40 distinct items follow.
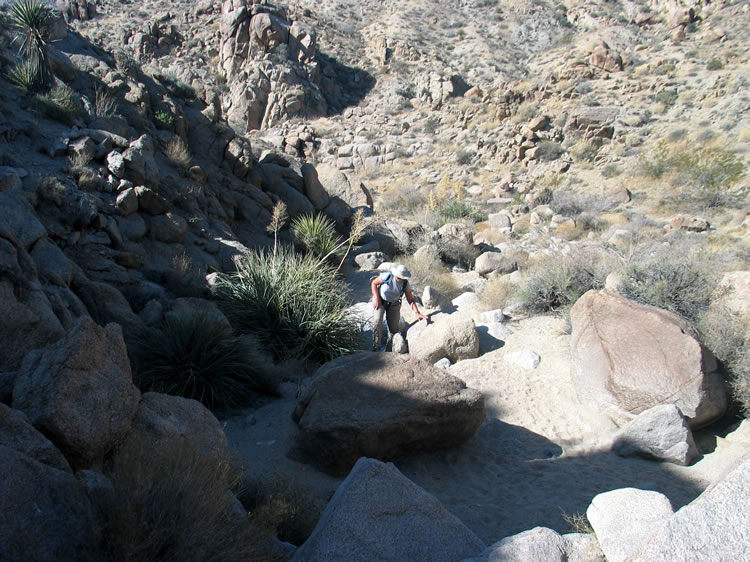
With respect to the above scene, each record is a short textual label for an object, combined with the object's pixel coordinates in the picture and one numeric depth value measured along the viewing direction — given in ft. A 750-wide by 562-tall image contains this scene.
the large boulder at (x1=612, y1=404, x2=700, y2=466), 17.29
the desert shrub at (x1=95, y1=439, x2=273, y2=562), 7.02
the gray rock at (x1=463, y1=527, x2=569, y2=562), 8.37
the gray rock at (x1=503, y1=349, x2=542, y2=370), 25.17
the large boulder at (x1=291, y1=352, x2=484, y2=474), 16.33
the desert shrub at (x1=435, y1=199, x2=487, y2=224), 62.07
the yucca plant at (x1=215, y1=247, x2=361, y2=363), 25.40
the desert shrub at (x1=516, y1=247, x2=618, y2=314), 30.07
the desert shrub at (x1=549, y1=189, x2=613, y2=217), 61.05
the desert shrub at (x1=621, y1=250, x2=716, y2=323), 24.79
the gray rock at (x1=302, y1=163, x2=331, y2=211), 50.42
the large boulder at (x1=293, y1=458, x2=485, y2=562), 8.64
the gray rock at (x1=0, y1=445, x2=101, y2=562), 6.66
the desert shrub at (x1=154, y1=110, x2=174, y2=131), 40.93
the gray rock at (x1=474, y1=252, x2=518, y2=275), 41.22
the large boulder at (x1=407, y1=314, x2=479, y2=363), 26.25
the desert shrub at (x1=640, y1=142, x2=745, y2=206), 55.16
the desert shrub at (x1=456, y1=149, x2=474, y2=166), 91.15
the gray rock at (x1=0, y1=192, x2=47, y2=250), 16.90
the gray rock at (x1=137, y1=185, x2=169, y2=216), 30.94
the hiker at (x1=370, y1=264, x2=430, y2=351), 25.30
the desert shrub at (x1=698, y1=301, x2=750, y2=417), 19.66
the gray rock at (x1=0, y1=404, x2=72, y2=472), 7.93
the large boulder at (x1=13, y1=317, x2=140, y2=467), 9.04
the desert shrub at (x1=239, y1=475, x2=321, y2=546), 11.23
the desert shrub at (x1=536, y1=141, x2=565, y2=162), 79.46
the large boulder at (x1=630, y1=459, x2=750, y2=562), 6.15
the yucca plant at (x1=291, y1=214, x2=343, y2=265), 41.14
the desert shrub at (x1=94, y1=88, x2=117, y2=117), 36.01
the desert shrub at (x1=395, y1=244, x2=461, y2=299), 38.19
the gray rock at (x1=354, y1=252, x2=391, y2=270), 44.14
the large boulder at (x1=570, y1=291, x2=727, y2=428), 19.21
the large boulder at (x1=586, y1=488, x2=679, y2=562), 8.54
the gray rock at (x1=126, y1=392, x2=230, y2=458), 10.50
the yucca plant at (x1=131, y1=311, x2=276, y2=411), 19.22
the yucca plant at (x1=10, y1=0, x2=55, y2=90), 33.32
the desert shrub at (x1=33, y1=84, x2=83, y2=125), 32.60
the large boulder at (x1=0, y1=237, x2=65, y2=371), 12.19
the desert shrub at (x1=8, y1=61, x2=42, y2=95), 34.01
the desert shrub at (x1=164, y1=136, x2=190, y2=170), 38.47
